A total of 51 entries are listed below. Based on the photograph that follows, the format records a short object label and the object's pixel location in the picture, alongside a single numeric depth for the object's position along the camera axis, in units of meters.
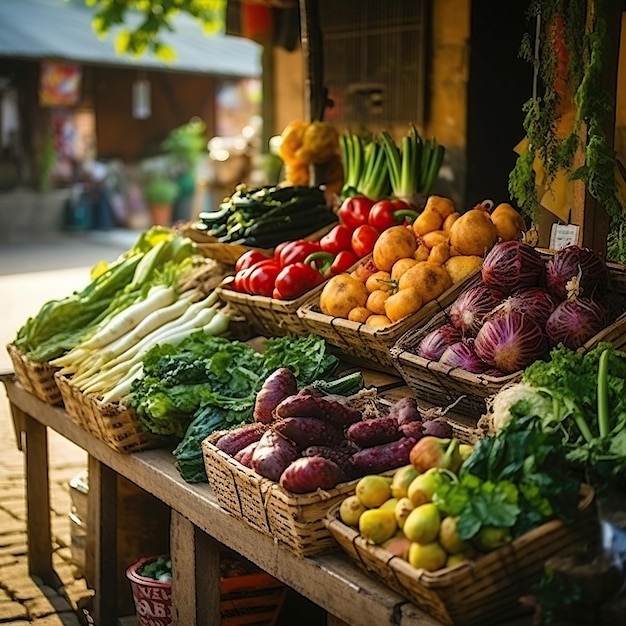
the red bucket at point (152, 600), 3.83
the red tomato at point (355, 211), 4.63
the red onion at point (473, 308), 3.39
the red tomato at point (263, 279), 4.32
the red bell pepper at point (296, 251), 4.44
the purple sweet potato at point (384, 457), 2.81
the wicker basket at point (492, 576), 2.29
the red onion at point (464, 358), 3.24
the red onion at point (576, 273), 3.27
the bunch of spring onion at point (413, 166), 5.08
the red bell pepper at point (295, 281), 4.17
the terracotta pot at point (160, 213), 19.70
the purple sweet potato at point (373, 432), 2.90
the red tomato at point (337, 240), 4.47
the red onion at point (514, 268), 3.39
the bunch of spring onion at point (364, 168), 5.27
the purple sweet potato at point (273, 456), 2.85
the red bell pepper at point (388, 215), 4.47
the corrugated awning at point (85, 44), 17.98
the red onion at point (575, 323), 3.14
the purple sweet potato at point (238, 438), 3.14
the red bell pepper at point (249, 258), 4.61
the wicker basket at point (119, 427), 3.79
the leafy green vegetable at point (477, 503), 2.30
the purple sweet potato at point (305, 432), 2.90
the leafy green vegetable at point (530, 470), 2.36
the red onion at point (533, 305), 3.23
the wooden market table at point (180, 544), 2.63
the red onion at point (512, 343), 3.14
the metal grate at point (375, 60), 6.91
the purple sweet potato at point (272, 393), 3.20
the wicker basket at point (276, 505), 2.71
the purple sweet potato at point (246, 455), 3.00
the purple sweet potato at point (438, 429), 2.84
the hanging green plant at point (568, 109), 3.86
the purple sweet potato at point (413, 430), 2.89
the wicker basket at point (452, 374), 3.12
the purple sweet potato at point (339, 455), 2.83
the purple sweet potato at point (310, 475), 2.72
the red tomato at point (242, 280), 4.42
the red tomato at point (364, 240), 4.32
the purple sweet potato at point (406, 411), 3.02
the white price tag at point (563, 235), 4.18
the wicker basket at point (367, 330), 3.62
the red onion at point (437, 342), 3.40
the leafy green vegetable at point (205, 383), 3.46
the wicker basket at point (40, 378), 4.51
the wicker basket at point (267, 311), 4.10
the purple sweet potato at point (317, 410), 2.97
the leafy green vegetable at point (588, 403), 2.48
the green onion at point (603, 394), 2.60
